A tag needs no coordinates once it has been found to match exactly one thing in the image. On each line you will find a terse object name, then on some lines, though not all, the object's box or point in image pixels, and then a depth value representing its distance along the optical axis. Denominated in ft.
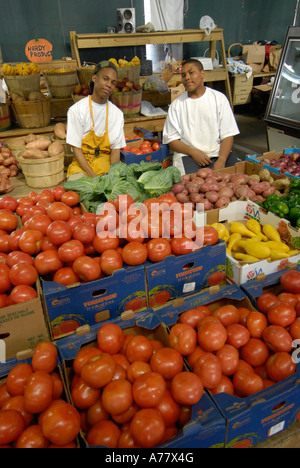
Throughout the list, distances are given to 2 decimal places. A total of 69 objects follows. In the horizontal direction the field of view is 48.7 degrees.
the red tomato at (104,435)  3.62
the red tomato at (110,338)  4.52
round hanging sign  21.80
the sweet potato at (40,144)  12.69
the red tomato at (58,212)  6.38
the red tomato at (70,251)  5.40
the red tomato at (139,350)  4.46
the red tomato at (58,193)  8.00
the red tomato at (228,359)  4.41
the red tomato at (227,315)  5.03
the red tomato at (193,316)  4.99
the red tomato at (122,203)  6.30
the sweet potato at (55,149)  12.48
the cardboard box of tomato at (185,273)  5.59
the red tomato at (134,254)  5.39
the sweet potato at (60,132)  13.74
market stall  3.76
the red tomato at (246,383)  4.18
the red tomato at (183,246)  5.65
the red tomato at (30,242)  5.78
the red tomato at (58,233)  5.61
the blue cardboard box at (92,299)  5.08
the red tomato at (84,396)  4.01
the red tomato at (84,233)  5.71
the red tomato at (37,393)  3.67
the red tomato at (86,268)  5.23
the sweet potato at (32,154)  12.12
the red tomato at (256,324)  4.84
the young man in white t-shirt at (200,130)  12.04
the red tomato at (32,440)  3.46
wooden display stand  18.54
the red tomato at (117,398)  3.77
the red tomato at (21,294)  4.98
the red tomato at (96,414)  3.99
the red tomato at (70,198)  7.52
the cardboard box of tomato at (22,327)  4.82
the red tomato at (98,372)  3.87
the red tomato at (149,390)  3.77
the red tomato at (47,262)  5.46
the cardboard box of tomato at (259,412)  3.75
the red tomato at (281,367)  4.26
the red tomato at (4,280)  5.25
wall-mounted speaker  21.31
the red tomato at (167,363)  4.18
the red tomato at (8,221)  6.86
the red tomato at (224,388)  4.21
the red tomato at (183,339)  4.56
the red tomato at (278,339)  4.51
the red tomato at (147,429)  3.47
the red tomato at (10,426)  3.48
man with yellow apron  11.44
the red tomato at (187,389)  3.82
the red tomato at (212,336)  4.49
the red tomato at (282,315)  4.81
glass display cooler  13.51
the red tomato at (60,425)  3.44
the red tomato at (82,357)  4.26
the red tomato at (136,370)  4.18
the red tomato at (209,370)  4.10
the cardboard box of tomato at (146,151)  13.17
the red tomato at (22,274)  5.17
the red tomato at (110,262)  5.35
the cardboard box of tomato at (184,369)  3.53
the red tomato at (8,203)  7.77
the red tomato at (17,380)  4.06
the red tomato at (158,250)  5.55
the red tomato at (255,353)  4.60
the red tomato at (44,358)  4.23
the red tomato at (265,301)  5.27
